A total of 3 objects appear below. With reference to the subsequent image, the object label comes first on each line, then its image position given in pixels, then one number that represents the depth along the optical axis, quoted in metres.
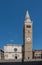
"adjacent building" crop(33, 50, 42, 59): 29.89
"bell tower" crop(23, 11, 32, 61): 28.03
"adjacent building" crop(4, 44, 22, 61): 28.73
